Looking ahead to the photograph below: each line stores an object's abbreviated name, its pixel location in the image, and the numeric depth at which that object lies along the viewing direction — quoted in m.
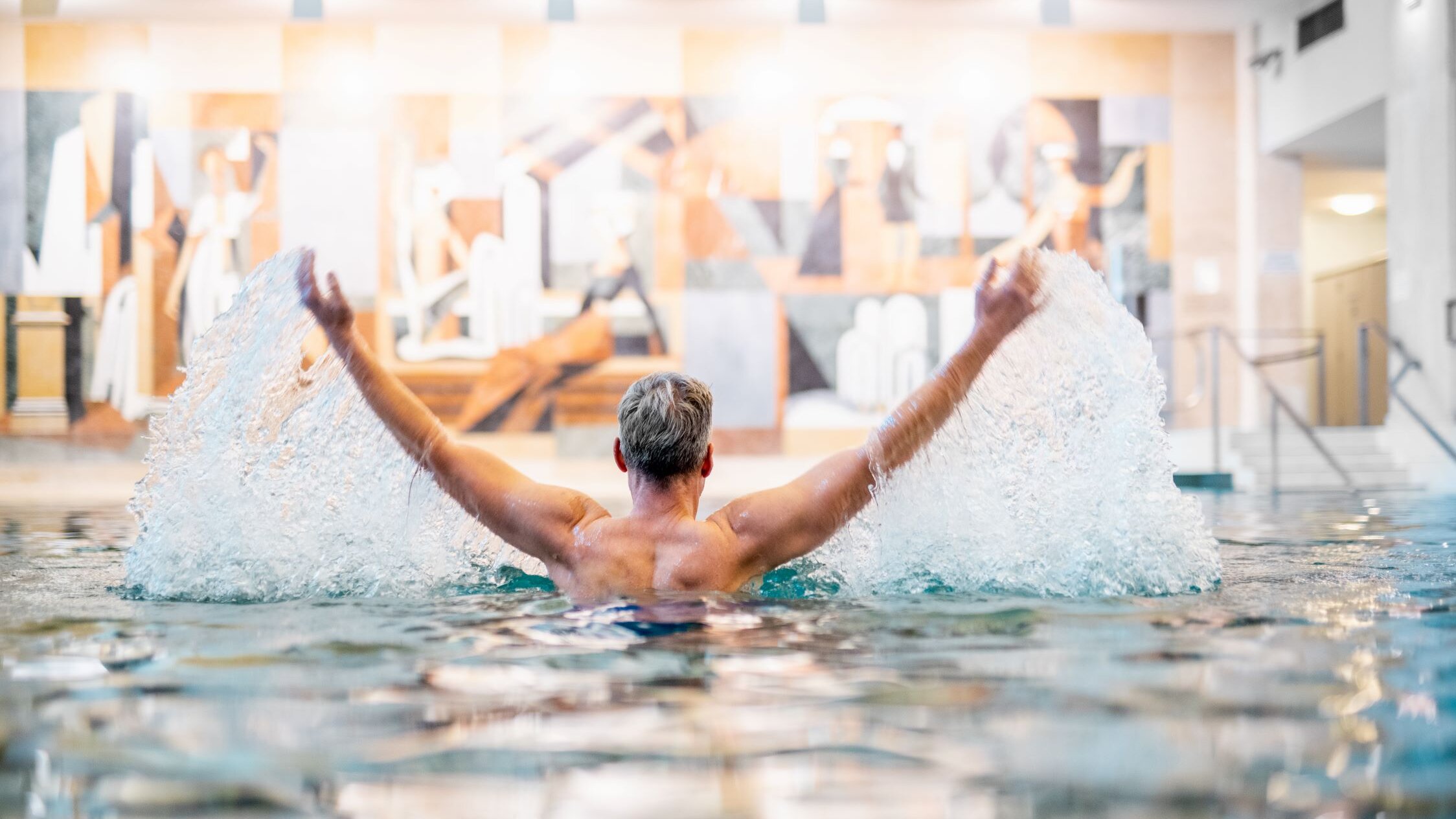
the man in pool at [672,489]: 2.83
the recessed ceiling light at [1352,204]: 14.41
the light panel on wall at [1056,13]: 12.06
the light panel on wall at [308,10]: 11.95
